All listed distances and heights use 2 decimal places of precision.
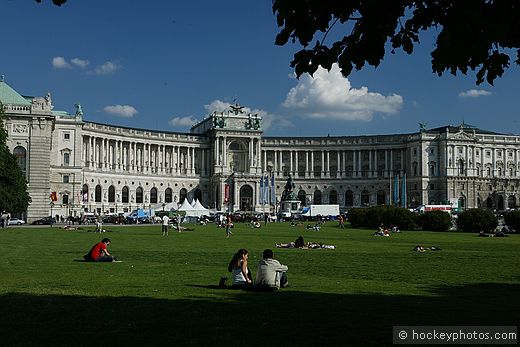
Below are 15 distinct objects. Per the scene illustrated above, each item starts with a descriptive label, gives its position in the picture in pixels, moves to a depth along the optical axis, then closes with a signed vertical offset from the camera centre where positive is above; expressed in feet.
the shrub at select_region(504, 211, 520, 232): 213.87 -2.67
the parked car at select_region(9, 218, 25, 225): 302.14 -4.21
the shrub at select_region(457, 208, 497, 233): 223.30 -2.84
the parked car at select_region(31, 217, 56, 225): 306.55 -4.22
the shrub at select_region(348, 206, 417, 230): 251.60 -2.05
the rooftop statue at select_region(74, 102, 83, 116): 424.46 +67.16
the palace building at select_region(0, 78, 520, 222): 463.42 +36.80
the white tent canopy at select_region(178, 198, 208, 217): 324.39 +1.58
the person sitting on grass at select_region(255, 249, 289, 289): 61.98 -6.00
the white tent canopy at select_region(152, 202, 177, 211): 335.65 +2.71
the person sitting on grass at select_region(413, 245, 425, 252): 121.49 -6.97
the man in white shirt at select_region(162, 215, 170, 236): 188.80 -4.14
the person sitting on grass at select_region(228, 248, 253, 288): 63.57 -5.89
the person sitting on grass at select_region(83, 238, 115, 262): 90.17 -6.01
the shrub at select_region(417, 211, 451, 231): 241.14 -3.10
